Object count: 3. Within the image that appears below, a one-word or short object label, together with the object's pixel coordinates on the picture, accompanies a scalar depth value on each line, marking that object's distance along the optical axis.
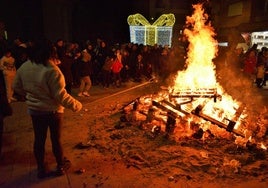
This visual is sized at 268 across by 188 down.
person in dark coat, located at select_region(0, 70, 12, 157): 4.82
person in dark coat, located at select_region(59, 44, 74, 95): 10.00
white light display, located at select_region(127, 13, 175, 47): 19.73
